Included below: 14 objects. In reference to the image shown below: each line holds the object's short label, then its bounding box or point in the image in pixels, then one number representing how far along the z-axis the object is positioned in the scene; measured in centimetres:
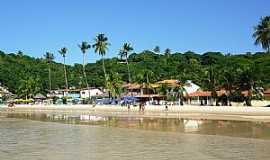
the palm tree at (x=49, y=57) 13248
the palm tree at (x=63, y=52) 11569
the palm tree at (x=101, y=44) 9744
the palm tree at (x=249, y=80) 6419
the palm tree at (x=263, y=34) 7266
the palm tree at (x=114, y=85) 9644
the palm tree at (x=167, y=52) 14944
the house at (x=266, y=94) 7269
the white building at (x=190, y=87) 8902
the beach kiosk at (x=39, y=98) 11716
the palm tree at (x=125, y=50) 10344
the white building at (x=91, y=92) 12205
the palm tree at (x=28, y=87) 11481
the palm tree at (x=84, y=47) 10671
